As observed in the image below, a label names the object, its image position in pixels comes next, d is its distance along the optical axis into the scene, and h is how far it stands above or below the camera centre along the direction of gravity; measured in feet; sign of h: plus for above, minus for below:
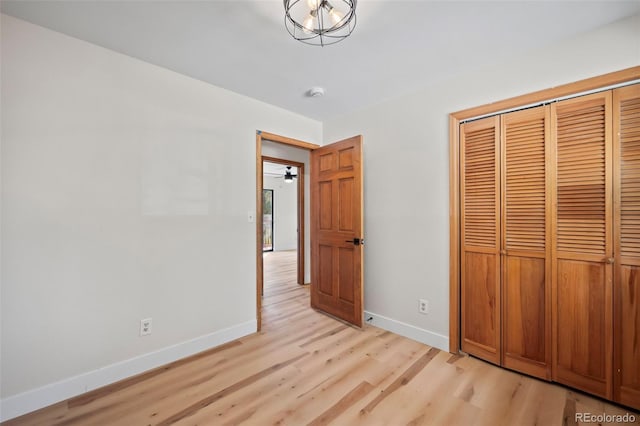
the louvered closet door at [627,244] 5.27 -0.71
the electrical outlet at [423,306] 8.25 -3.06
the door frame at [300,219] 14.95 -0.52
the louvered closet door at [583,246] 5.56 -0.81
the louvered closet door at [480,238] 6.98 -0.79
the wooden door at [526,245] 6.27 -0.89
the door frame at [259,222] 9.23 -0.42
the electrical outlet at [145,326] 6.87 -3.04
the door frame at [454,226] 7.63 -0.48
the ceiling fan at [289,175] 22.40 +2.98
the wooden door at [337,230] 9.35 -0.77
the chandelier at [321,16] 4.84 +3.81
